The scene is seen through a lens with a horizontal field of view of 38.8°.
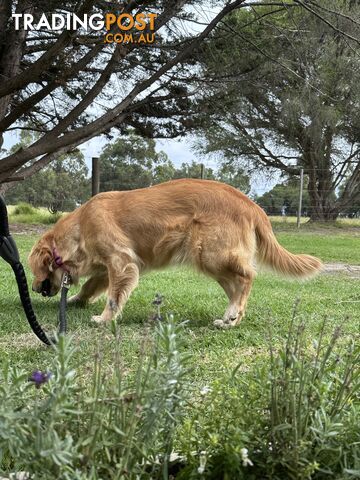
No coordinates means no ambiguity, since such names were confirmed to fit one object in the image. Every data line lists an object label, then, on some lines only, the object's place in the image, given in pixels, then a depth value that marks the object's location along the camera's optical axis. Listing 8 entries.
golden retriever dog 3.55
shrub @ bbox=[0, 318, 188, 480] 0.82
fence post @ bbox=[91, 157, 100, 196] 13.17
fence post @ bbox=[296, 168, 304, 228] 15.48
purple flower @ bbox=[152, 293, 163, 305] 1.11
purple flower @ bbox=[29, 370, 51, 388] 0.77
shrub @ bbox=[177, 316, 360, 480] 1.00
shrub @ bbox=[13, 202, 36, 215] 14.70
